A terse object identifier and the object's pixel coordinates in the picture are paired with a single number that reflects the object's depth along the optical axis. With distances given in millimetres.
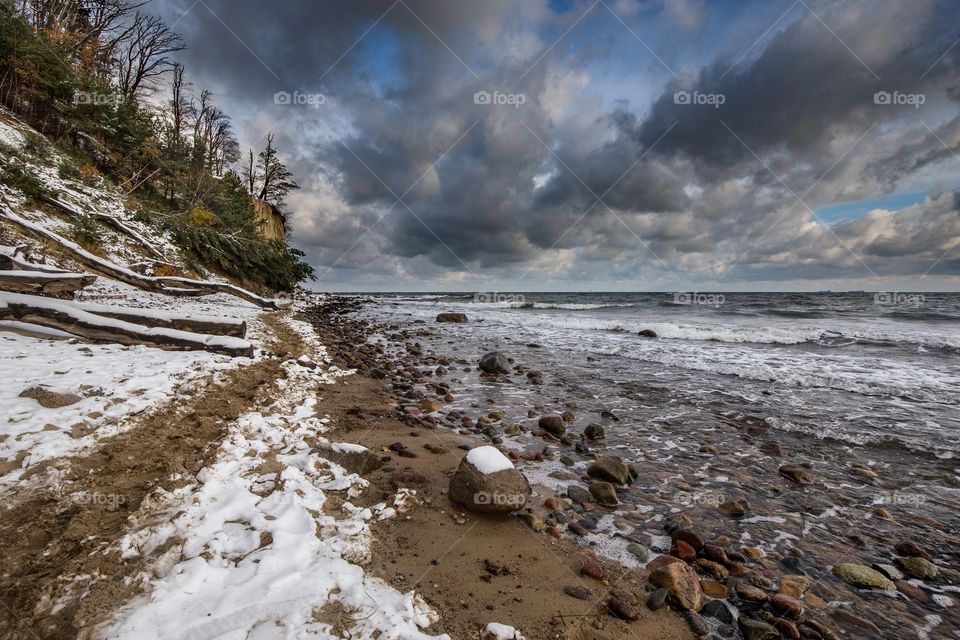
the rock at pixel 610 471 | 3973
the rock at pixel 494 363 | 9133
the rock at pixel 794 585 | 2555
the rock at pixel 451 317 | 24266
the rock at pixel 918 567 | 2736
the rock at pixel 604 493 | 3607
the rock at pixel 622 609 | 2256
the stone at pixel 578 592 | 2410
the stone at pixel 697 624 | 2215
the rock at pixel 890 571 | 2725
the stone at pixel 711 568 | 2699
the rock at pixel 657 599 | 2361
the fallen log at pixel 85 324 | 5094
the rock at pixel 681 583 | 2396
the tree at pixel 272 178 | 34853
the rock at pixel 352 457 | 3604
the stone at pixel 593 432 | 5281
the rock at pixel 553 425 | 5383
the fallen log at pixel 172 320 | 5688
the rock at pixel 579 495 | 3627
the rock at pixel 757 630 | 2201
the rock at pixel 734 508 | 3473
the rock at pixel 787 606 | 2363
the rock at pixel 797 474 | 4133
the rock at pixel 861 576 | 2639
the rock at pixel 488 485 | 3133
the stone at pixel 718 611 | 2328
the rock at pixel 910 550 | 2932
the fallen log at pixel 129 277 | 7871
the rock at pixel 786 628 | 2217
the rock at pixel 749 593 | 2477
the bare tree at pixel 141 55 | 23825
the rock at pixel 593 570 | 2604
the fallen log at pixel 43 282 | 5785
